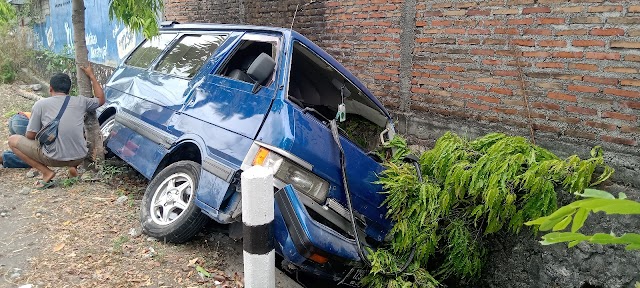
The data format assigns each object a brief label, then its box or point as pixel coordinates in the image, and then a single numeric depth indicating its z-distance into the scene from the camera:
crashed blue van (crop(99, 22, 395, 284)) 3.09
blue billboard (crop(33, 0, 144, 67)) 11.55
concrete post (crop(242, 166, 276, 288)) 2.51
